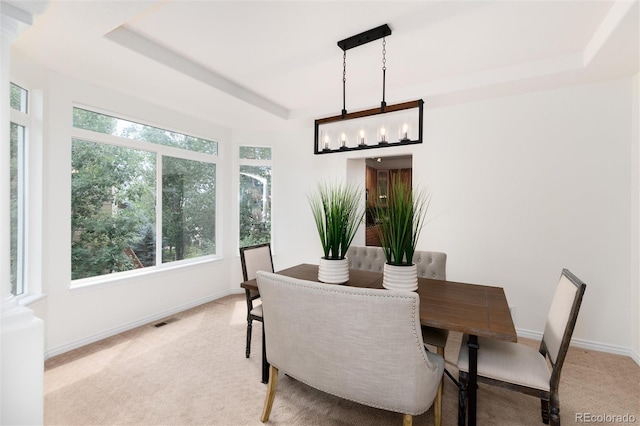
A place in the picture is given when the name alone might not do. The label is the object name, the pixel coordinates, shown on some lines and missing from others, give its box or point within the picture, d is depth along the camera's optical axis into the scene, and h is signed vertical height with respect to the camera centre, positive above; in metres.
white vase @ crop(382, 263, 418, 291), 2.00 -0.45
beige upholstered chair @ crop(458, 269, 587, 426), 1.50 -0.84
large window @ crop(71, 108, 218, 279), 2.93 +0.17
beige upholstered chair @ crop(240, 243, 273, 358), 2.58 -0.53
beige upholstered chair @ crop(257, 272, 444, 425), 1.29 -0.62
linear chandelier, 2.17 +0.69
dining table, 1.49 -0.57
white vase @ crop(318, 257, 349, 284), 2.23 -0.45
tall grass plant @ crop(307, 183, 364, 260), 2.17 -0.10
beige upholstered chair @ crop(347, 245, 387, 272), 2.99 -0.48
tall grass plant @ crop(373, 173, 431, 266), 1.92 -0.08
